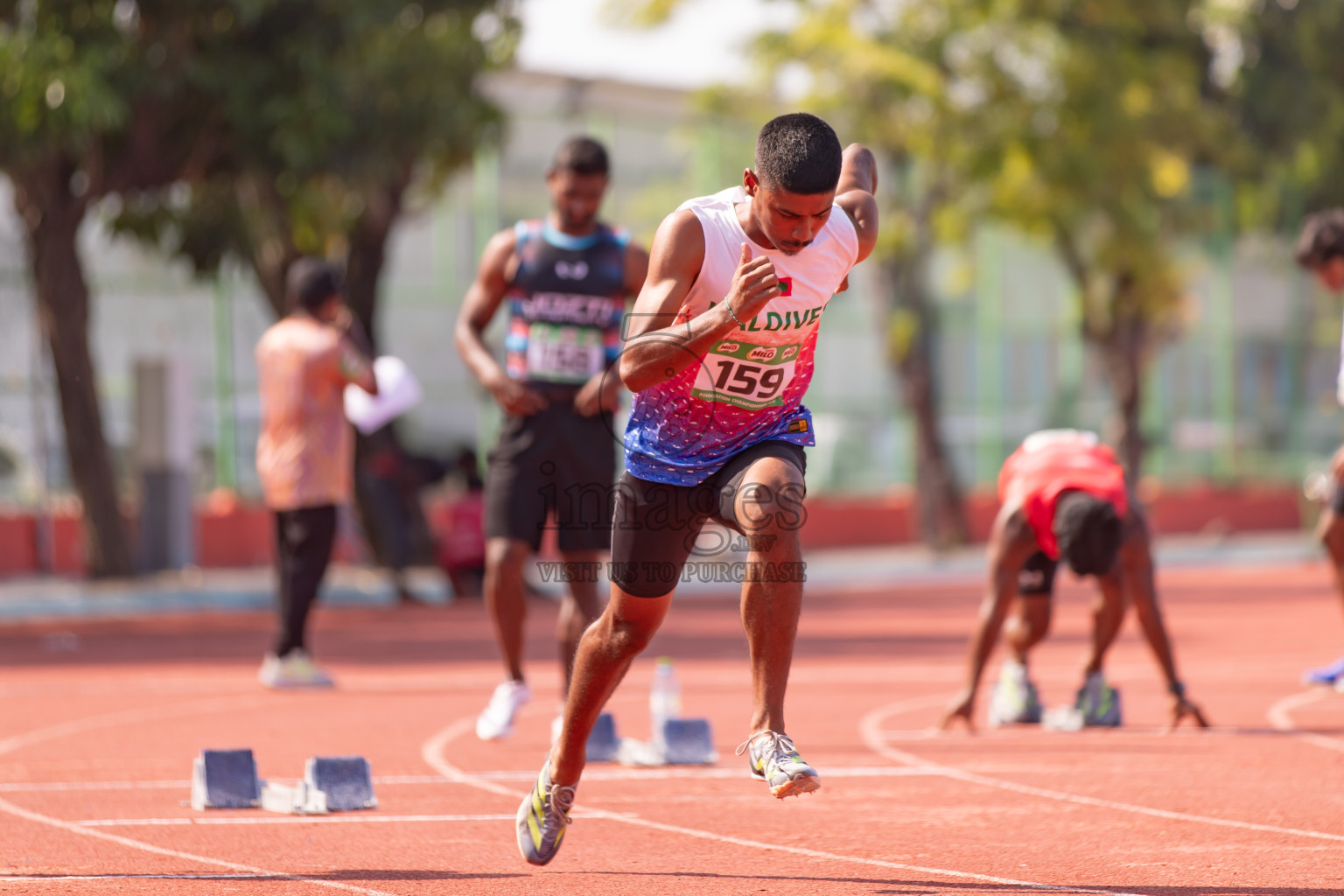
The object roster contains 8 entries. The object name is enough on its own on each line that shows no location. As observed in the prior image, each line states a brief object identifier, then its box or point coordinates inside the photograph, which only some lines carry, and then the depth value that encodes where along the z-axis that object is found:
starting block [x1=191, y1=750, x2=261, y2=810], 12.64
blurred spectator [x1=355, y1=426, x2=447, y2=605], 39.00
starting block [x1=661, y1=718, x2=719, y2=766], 14.62
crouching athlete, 15.59
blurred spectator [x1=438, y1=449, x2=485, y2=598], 36.53
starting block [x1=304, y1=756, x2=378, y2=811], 12.45
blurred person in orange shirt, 20.09
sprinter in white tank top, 9.70
